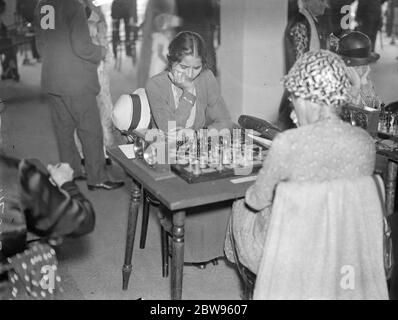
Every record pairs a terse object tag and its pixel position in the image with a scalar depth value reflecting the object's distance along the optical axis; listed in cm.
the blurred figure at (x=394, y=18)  794
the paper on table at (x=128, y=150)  227
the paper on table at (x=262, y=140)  228
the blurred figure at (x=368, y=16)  605
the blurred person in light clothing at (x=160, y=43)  453
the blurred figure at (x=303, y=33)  384
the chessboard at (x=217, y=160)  195
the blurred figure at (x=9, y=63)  727
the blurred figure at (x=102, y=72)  381
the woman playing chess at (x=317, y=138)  160
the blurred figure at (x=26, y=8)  455
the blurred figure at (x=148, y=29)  460
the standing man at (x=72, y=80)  333
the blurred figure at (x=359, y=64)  287
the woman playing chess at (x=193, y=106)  246
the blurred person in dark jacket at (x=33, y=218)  150
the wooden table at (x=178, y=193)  180
